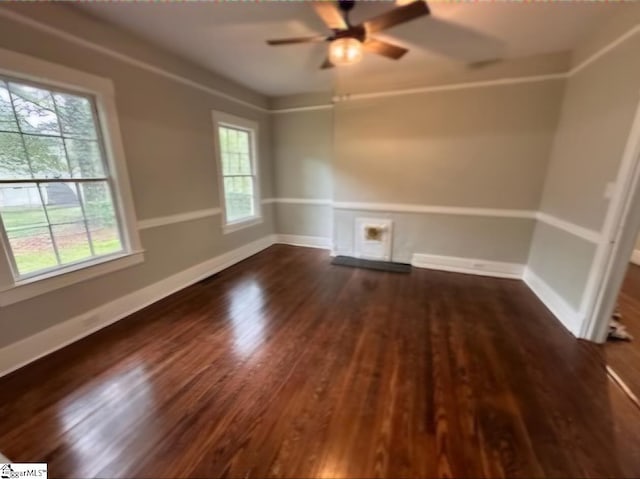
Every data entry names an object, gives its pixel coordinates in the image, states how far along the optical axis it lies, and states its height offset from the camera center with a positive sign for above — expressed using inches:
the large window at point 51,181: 74.9 -3.0
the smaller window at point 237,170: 151.8 +1.0
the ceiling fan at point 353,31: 67.5 +40.6
